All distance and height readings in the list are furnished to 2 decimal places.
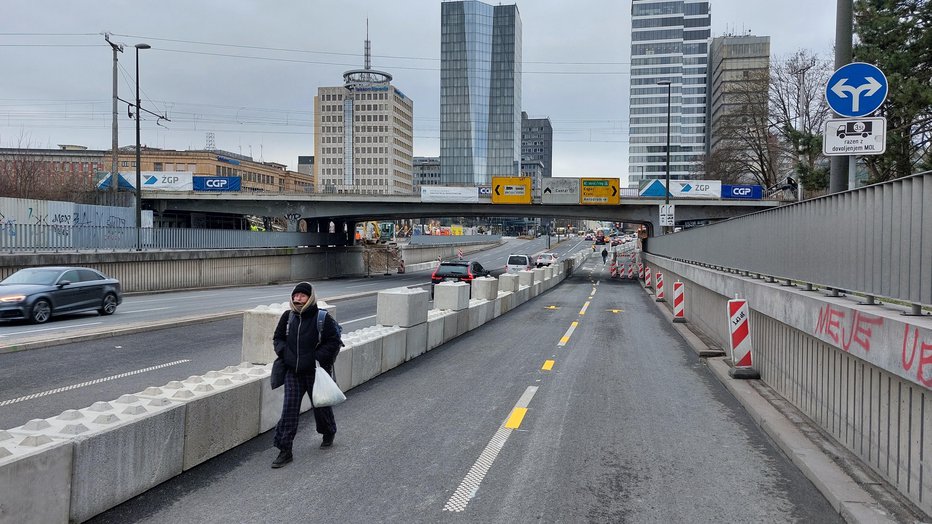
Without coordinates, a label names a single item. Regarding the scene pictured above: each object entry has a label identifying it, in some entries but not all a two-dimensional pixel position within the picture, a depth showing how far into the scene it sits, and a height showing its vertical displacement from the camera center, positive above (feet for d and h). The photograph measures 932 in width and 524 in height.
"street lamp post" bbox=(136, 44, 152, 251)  104.42 +4.34
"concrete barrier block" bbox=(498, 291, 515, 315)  69.05 -6.39
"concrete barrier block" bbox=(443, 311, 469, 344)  47.11 -6.28
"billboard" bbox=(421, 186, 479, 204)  163.12 +12.18
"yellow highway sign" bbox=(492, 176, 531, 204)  162.30 +13.35
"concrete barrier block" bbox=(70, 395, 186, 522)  15.03 -5.47
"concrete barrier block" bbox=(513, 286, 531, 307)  79.25 -6.88
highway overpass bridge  162.91 +9.26
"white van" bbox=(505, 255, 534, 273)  143.70 -4.16
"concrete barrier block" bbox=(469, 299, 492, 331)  55.16 -6.30
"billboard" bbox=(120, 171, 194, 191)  166.50 +14.87
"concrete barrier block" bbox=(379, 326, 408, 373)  35.12 -5.99
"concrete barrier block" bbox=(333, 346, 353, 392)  29.10 -5.96
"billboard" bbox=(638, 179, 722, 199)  158.81 +14.12
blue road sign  25.39 +6.32
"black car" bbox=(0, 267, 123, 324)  52.65 -4.96
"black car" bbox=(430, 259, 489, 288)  89.56 -4.15
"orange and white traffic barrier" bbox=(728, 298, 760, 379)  33.78 -4.71
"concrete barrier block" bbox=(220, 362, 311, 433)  22.70 -5.62
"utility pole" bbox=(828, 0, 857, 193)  28.99 +9.08
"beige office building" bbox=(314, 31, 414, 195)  616.80 +105.56
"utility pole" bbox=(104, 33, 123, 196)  101.16 +15.44
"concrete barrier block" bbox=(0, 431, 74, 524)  12.95 -5.14
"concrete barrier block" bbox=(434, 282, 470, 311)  50.34 -4.30
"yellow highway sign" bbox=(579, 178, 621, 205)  161.48 +13.36
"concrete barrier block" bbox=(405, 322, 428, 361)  38.99 -6.28
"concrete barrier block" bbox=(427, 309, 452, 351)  43.27 -6.02
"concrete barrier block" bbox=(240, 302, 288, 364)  27.66 -4.09
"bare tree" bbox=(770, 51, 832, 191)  129.90 +34.10
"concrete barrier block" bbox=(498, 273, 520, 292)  75.51 -4.64
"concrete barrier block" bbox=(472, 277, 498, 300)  62.95 -4.41
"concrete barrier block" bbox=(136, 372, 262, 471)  19.10 -5.52
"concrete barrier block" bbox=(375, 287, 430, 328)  38.52 -4.04
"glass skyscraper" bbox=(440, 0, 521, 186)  645.92 +163.83
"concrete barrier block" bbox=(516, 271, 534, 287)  88.80 -4.99
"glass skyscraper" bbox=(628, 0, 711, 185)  547.90 +142.52
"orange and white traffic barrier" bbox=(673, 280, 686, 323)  63.72 -5.87
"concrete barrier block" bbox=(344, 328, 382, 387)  31.24 -5.81
